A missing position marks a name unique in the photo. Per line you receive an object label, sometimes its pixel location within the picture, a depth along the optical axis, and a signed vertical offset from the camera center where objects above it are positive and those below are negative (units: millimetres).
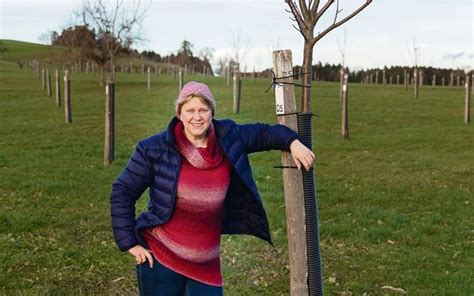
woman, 3232 -557
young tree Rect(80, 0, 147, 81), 35344 +2903
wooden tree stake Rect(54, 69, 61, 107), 26922 -518
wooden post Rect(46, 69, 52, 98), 32688 -232
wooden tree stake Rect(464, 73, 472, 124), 21391 -597
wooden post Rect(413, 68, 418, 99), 32638 +58
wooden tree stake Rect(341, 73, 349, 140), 16994 -966
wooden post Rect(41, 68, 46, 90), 39281 +200
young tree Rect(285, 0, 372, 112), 3604 +379
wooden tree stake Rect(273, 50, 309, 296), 3457 -626
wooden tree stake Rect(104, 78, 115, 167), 12047 -875
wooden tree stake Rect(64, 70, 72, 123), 20244 -648
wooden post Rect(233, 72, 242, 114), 22941 -372
